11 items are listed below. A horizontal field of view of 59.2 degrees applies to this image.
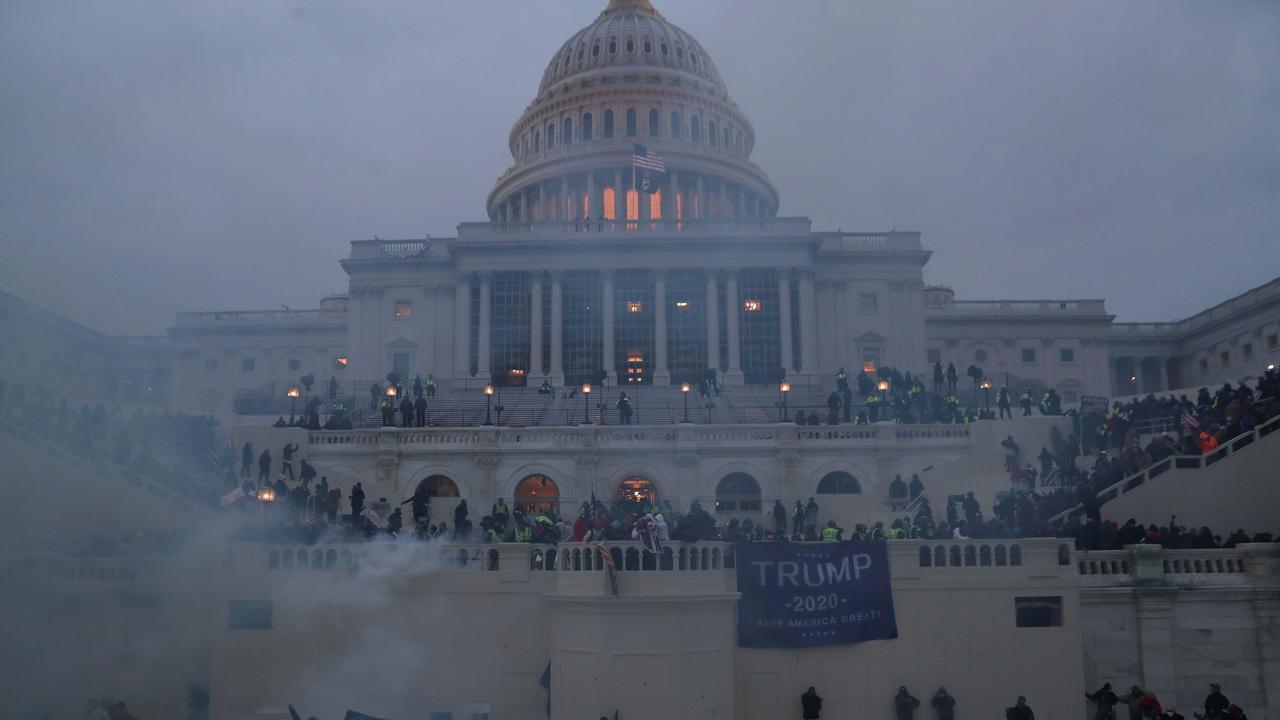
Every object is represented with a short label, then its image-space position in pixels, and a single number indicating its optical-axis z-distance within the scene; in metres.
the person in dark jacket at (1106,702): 23.33
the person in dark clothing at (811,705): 23.03
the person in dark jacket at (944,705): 23.03
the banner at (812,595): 23.38
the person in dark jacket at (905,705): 23.08
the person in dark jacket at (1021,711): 22.48
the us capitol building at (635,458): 23.44
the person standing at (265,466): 38.69
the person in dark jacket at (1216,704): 22.88
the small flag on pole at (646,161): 77.69
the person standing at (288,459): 40.53
